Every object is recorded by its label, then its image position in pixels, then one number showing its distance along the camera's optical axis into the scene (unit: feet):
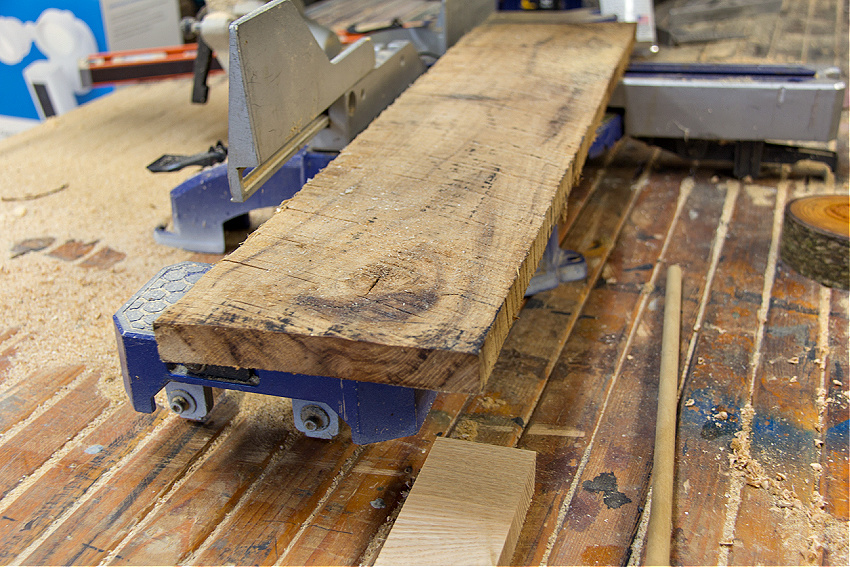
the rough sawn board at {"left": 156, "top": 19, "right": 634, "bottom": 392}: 2.62
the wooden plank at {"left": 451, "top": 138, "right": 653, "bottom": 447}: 3.24
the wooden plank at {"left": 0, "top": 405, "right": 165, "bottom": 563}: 2.92
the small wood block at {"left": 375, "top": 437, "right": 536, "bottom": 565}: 2.73
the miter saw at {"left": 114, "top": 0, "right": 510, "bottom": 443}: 2.88
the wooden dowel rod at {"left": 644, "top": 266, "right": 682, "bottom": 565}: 2.80
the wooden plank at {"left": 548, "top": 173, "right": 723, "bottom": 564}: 2.87
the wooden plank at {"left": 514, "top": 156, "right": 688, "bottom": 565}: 2.96
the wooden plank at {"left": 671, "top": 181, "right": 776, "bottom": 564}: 2.90
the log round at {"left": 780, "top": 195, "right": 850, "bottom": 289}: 3.74
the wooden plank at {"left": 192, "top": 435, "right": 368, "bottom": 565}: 2.86
